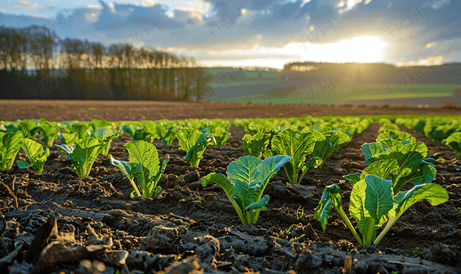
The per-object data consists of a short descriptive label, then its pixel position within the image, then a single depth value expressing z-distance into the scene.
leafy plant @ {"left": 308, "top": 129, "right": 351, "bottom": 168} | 2.89
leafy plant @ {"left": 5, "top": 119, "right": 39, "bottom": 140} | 3.93
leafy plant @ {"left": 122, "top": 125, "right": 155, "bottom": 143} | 3.78
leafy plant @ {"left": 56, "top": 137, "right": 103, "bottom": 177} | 2.29
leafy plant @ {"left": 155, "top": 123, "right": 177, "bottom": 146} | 3.83
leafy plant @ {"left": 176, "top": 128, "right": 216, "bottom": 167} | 2.66
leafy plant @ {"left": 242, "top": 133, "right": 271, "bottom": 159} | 2.72
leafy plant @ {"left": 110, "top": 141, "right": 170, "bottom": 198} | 1.88
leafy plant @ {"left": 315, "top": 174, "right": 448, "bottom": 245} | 1.26
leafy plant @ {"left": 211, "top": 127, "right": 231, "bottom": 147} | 3.87
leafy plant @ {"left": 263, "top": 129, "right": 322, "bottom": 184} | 2.17
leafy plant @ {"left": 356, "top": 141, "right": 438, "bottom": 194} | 1.75
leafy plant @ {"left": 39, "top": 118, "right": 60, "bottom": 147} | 3.83
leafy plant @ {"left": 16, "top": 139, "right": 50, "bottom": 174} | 2.39
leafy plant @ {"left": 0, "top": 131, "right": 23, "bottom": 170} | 2.44
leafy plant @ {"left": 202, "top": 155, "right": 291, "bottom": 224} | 1.53
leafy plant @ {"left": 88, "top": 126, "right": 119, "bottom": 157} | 2.94
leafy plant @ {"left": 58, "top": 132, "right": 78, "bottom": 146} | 2.96
